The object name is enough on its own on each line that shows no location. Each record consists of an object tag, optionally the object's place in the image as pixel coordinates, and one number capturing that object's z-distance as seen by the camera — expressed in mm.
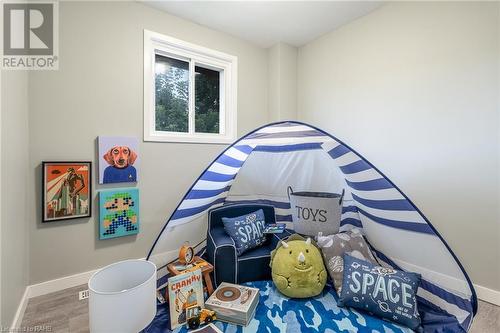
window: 2467
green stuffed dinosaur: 1700
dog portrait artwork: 2166
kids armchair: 1844
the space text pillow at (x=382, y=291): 1451
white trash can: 957
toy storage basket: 1905
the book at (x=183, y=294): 1485
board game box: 1514
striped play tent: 1488
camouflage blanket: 1451
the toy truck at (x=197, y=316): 1465
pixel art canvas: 2170
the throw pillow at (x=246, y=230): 1973
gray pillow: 1748
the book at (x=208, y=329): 1432
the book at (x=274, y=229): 2076
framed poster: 1925
